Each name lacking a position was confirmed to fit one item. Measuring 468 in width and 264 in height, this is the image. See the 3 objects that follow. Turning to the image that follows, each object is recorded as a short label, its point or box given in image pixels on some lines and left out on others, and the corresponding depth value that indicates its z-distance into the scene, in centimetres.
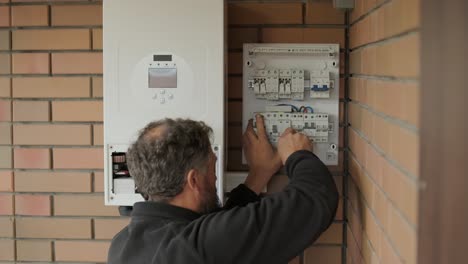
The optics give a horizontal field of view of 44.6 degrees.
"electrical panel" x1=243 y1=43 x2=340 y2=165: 188
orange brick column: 101
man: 141
